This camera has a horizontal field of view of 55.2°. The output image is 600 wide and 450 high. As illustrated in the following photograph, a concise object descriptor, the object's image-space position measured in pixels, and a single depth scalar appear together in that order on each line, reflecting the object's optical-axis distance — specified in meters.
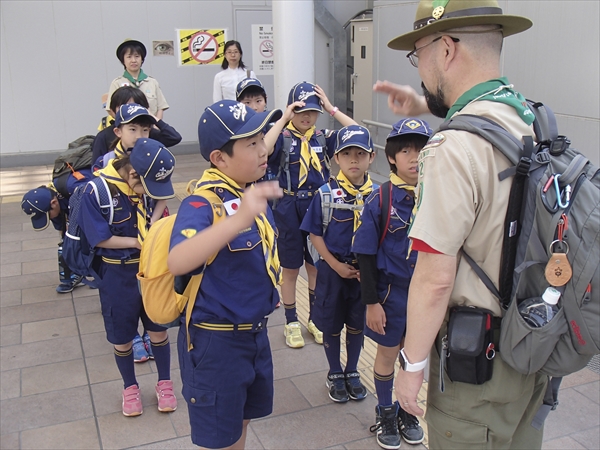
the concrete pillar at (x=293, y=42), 7.06
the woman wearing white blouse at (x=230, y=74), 7.44
